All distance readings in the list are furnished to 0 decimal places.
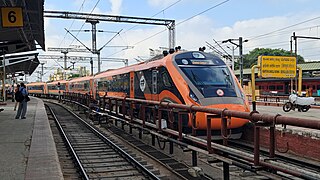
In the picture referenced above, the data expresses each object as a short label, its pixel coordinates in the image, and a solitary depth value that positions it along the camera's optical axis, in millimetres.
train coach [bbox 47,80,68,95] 41941
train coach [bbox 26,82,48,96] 56688
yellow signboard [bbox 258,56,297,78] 24562
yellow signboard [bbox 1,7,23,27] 10273
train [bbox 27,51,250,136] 9336
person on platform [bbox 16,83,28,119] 16005
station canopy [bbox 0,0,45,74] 10312
